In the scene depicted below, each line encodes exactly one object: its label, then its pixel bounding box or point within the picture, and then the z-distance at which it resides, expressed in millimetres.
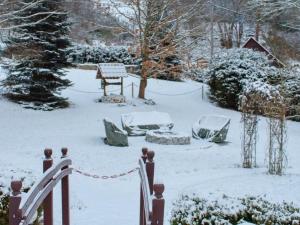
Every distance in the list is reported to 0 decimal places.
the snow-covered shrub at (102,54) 31547
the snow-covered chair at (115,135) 13969
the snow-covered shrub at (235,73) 21734
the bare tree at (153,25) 20688
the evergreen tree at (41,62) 18750
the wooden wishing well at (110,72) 20844
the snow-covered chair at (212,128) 15234
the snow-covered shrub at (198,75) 27375
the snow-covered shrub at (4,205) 5906
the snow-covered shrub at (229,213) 5539
